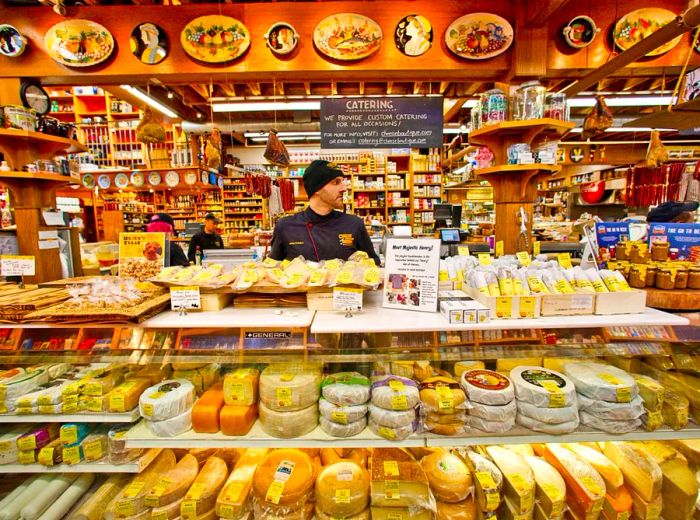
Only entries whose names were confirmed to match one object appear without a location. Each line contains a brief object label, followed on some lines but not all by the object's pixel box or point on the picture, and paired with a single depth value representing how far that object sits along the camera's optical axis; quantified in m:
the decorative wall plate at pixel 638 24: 3.14
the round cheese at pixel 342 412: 1.35
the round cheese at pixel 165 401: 1.39
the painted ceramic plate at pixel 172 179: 7.58
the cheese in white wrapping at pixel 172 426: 1.39
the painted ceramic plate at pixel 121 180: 7.67
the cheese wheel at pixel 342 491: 1.37
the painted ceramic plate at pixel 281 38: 3.18
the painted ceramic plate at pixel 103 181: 7.60
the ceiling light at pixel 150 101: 4.84
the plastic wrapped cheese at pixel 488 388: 1.35
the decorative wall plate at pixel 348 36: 3.18
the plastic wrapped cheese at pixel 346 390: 1.37
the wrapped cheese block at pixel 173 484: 1.40
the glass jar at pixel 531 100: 2.52
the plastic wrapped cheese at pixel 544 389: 1.33
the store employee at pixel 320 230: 2.54
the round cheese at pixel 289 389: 1.37
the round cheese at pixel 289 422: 1.37
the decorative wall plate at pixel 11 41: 3.11
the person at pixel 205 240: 6.07
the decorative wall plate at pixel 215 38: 3.18
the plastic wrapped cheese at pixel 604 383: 1.35
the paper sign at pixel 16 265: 1.88
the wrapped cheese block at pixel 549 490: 1.36
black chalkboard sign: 4.23
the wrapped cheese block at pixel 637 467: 1.37
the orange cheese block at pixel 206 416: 1.41
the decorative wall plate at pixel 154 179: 7.75
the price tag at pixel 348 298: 1.49
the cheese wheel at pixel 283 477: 1.38
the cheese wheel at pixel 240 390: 1.45
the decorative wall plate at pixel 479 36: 3.11
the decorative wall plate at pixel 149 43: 3.20
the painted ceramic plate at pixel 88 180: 6.68
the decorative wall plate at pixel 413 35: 3.16
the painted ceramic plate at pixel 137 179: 7.61
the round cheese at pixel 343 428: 1.36
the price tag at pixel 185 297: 1.56
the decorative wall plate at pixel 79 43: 3.11
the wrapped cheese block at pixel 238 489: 1.39
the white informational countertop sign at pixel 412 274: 1.54
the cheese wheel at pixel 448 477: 1.41
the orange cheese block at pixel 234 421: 1.40
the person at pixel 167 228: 3.83
